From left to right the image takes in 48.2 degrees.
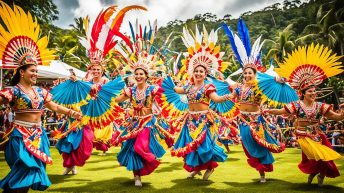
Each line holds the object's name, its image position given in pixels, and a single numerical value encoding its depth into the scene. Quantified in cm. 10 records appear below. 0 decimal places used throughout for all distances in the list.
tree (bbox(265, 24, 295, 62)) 3384
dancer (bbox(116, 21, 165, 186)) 594
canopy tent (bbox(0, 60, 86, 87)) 1446
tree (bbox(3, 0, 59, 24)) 1744
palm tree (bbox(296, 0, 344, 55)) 2716
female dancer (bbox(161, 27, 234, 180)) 616
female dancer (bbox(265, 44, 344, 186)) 555
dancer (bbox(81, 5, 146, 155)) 677
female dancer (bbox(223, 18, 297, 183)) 620
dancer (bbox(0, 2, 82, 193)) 423
